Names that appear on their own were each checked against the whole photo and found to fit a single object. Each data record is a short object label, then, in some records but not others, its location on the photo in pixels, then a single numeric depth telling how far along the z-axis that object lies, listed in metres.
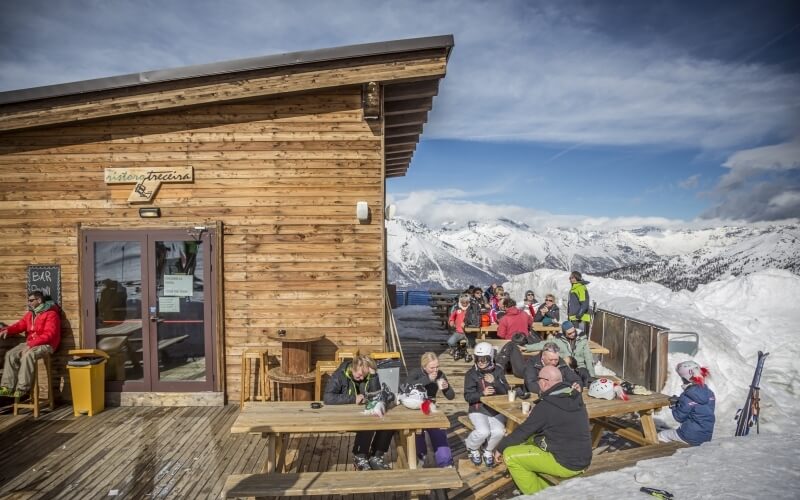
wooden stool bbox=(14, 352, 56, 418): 7.05
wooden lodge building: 7.48
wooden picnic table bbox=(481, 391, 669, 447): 5.41
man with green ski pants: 4.51
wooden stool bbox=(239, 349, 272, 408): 7.40
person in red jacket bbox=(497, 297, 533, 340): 10.44
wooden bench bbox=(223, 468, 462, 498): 4.04
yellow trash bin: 7.12
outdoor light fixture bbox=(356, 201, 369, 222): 7.29
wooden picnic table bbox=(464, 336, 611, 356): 9.34
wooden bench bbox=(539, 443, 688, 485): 4.72
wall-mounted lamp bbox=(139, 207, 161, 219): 7.40
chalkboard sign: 7.53
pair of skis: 6.67
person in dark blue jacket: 5.44
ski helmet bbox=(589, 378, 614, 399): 5.79
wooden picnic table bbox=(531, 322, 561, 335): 11.52
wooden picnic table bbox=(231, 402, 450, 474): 4.62
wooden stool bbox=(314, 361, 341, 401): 7.05
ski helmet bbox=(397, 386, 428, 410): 5.13
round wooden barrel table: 7.05
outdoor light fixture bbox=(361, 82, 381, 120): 7.17
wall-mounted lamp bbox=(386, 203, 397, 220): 9.42
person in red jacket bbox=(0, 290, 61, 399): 7.04
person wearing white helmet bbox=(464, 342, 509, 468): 5.56
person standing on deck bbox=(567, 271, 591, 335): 10.92
